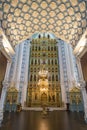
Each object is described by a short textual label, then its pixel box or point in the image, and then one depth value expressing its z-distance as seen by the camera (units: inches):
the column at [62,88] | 482.7
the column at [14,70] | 491.8
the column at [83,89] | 179.5
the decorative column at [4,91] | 172.6
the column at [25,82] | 478.6
